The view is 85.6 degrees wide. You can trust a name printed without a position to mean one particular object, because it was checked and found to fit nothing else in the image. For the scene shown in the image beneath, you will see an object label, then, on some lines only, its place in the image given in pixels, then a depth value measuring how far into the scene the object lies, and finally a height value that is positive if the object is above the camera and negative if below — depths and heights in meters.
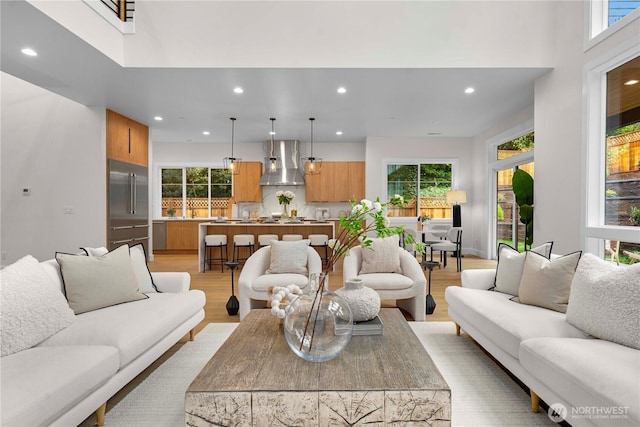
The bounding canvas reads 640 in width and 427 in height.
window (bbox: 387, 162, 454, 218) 8.76 +0.66
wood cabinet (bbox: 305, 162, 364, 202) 8.80 +0.77
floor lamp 7.77 +0.22
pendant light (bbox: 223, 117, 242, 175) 8.78 +1.17
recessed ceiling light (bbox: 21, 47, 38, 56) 3.92 +1.81
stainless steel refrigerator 6.15 +0.08
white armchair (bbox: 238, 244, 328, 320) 3.36 -0.70
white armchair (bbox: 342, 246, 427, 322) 3.41 -0.72
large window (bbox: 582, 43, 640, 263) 3.32 +0.60
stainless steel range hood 8.74 +1.32
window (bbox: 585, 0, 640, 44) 3.26 +1.98
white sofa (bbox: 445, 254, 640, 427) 1.37 -0.72
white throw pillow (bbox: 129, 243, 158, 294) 2.89 -0.52
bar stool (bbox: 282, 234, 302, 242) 6.32 -0.50
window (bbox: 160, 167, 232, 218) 9.45 +0.48
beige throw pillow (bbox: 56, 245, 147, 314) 2.35 -0.51
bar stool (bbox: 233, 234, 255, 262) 6.31 -0.58
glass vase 1.63 -0.56
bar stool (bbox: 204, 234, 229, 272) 6.30 -0.66
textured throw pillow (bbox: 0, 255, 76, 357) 1.74 -0.54
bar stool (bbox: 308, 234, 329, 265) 6.41 -0.54
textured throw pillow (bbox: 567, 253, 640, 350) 1.76 -0.49
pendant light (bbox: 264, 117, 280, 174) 8.65 +1.21
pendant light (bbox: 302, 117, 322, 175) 8.65 +1.12
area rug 1.88 -1.13
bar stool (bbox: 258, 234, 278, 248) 6.28 -0.52
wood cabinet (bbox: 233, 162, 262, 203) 8.88 +0.71
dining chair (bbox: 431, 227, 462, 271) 6.39 -0.64
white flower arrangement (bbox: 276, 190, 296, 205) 7.69 +0.29
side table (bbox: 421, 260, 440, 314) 3.74 -1.02
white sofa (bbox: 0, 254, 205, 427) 1.38 -0.74
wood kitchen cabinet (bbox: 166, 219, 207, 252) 8.84 -0.61
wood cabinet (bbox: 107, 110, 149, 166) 6.16 +1.33
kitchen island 6.68 -0.36
